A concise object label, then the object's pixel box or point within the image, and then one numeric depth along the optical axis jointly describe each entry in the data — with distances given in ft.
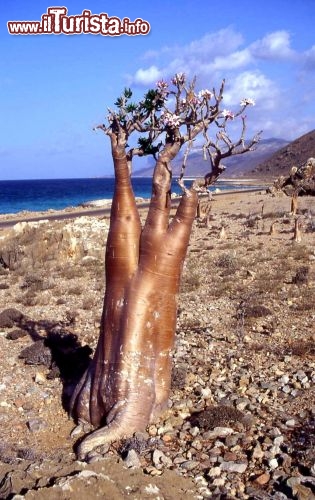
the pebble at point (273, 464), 18.47
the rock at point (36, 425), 22.65
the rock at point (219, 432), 21.03
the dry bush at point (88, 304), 40.93
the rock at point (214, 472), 18.26
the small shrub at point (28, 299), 43.45
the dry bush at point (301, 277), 43.92
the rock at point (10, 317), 36.86
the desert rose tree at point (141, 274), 21.15
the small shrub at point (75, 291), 45.94
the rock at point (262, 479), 17.71
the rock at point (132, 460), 18.78
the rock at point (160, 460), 19.04
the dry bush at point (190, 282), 45.39
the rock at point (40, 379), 27.43
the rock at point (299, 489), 16.50
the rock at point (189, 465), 18.88
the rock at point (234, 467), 18.47
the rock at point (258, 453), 19.16
